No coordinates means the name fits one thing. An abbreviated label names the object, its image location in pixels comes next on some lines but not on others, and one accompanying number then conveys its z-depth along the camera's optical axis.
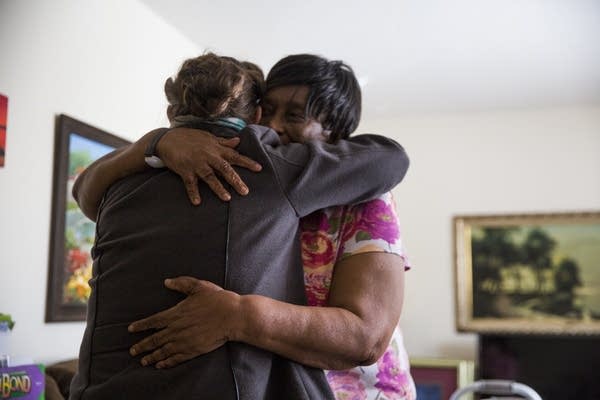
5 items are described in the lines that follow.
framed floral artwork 3.19
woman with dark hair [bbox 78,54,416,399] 1.05
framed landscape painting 5.59
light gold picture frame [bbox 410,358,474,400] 5.21
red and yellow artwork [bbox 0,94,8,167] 2.91
